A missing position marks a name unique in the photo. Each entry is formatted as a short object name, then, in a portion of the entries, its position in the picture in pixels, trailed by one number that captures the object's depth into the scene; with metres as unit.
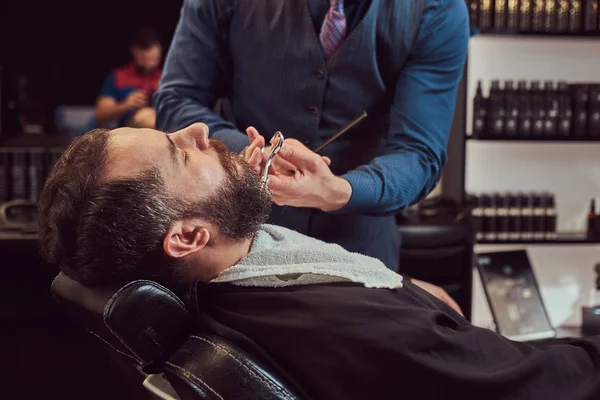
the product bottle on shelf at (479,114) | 4.52
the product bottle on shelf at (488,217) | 4.54
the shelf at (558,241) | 4.55
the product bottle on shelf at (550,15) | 4.55
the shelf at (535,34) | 4.47
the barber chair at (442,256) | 3.56
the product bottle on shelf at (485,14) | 4.48
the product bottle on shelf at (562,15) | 4.57
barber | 1.93
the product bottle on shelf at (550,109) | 4.51
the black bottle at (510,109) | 4.49
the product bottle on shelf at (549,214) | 4.59
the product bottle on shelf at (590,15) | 4.59
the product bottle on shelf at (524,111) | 4.49
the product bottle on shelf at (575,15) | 4.59
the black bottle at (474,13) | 4.46
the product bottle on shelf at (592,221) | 4.70
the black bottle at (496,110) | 4.49
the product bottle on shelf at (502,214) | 4.55
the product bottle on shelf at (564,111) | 4.53
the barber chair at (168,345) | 1.11
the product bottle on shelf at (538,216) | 4.59
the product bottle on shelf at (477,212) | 4.52
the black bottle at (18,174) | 3.72
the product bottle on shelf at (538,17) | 4.53
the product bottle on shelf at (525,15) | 4.52
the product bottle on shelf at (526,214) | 4.57
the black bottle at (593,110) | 4.56
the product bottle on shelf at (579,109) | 4.55
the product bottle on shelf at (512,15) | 4.51
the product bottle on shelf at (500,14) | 4.50
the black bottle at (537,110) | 4.50
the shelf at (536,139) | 4.55
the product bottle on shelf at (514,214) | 4.56
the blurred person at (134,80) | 5.79
